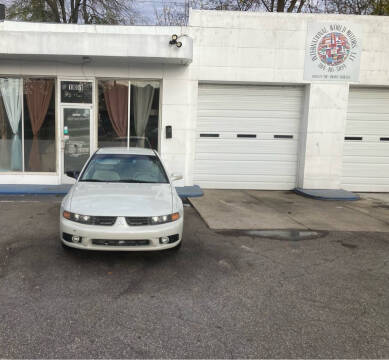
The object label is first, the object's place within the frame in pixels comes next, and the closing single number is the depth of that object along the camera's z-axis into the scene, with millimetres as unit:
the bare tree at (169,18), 22639
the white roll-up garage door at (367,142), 10836
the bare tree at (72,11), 18125
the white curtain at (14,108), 10266
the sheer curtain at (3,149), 10461
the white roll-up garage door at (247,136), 10820
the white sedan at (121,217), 4398
